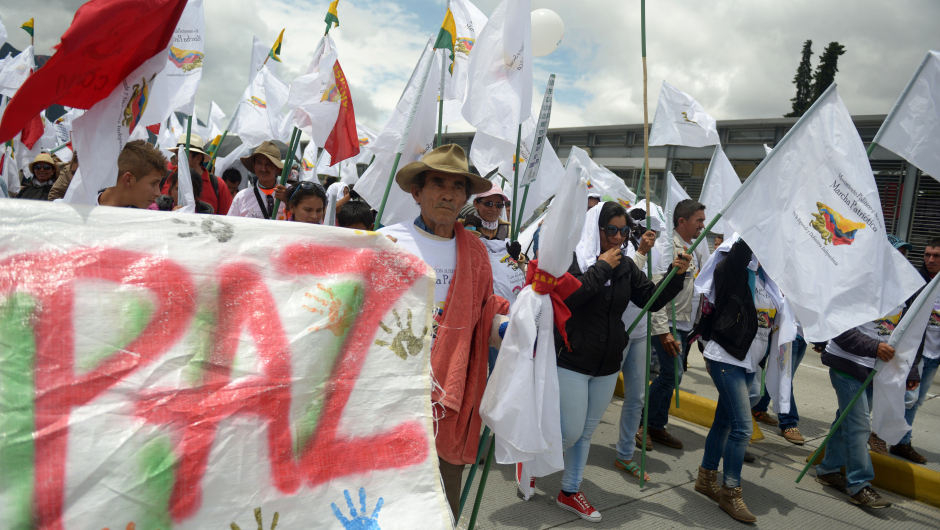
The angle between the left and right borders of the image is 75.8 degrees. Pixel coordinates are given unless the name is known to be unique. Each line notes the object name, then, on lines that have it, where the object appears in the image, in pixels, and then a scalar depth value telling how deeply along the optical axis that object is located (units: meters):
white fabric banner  1.36
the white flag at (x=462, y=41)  4.66
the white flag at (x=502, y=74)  3.44
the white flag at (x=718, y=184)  6.09
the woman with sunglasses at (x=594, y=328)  3.52
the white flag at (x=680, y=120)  6.34
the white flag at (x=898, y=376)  3.81
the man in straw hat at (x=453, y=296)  2.27
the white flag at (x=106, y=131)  1.89
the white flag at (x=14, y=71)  7.56
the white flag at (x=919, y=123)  3.51
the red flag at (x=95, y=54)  1.69
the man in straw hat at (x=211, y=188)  5.77
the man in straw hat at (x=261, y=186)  4.86
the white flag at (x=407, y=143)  3.48
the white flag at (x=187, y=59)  4.35
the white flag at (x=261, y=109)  6.50
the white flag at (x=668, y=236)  5.35
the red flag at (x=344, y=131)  3.89
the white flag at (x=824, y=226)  3.18
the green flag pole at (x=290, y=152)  3.62
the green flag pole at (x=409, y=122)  2.93
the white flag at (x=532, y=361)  2.21
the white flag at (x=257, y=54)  7.10
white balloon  4.84
